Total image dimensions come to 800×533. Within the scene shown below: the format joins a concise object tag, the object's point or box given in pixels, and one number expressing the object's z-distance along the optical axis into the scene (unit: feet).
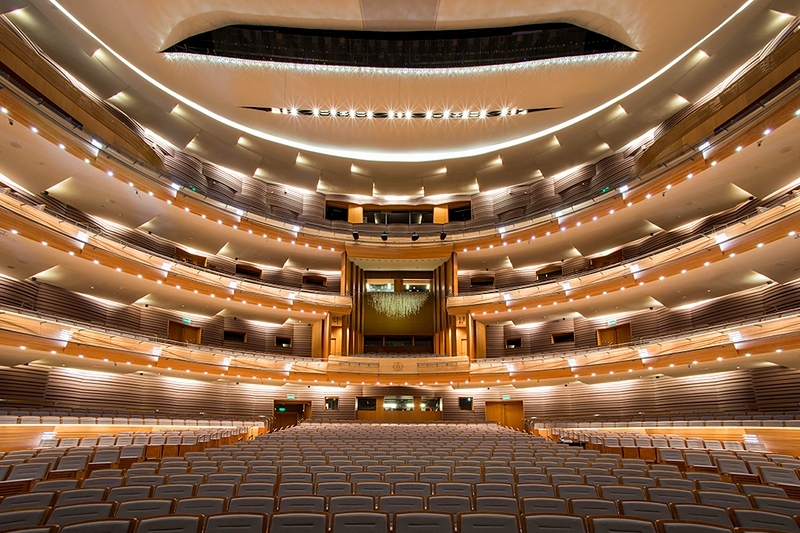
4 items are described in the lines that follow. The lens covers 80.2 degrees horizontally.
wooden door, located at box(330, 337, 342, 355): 74.18
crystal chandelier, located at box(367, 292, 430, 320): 83.92
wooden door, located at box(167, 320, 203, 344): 69.62
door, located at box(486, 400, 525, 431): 72.79
